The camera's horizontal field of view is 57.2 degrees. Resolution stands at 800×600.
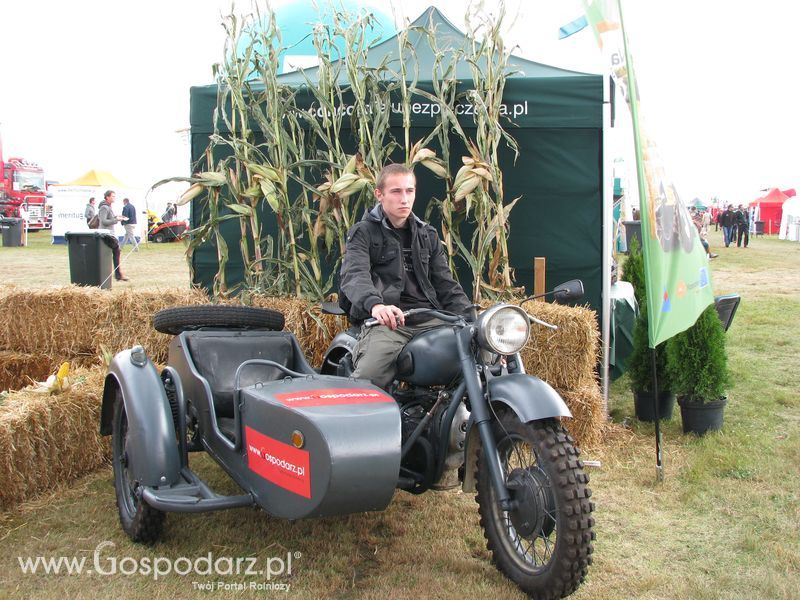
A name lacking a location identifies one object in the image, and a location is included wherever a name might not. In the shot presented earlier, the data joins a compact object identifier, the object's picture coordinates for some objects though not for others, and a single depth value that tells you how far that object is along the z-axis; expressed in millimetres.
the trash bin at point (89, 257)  7066
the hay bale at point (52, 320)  5277
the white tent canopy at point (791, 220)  29062
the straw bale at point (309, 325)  4656
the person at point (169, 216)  21414
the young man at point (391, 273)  2994
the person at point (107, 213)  14945
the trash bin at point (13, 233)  21234
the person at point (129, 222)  19327
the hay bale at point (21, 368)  5398
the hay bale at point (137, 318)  5027
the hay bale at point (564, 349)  4445
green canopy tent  5395
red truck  28984
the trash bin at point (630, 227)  12830
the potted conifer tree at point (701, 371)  4512
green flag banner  3688
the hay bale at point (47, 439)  3383
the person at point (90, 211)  17578
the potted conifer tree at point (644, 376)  4793
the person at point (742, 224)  25156
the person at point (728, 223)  25938
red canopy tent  36469
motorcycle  2406
